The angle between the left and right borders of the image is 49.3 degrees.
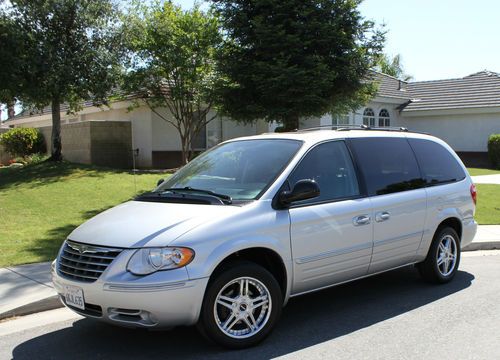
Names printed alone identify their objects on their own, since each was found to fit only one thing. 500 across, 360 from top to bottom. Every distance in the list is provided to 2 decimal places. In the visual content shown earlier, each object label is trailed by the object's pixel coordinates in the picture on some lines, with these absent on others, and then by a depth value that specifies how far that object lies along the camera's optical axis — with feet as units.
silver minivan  14.05
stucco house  71.61
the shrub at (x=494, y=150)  83.71
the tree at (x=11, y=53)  54.13
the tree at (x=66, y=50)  57.00
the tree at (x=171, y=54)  59.62
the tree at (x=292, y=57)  41.24
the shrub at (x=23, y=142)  79.36
